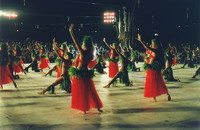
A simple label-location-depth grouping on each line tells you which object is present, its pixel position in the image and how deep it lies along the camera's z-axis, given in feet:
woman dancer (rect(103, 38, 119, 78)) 40.11
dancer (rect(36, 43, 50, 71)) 53.89
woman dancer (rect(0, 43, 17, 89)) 30.35
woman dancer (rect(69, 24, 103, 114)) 18.48
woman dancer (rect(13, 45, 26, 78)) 44.73
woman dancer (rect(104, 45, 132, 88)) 31.83
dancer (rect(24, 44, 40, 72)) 52.20
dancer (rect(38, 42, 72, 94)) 26.32
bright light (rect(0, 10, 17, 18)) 86.74
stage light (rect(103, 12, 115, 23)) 105.29
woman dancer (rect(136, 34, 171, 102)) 23.22
